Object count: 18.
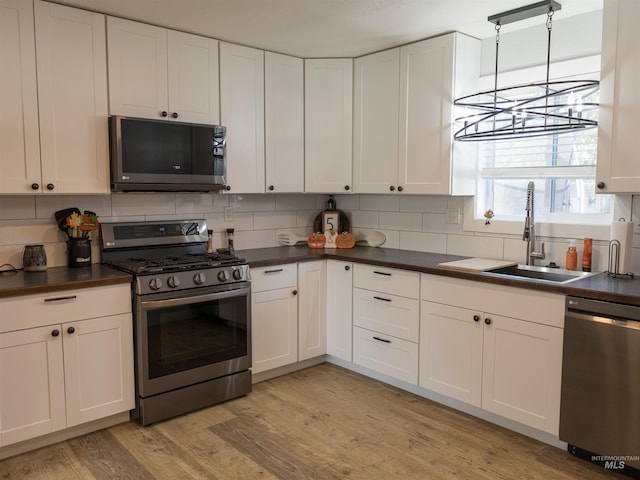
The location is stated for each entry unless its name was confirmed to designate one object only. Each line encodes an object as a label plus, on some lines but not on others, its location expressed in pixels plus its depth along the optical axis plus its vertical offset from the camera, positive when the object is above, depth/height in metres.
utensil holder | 3.01 -0.28
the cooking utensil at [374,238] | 4.04 -0.26
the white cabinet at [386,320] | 3.21 -0.76
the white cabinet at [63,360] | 2.45 -0.80
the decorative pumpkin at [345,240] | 3.98 -0.28
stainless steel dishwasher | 2.25 -0.81
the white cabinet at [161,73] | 2.97 +0.80
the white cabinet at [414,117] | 3.29 +0.60
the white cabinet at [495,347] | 2.55 -0.77
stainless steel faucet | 3.06 -0.16
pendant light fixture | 2.59 +0.60
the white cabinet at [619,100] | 2.43 +0.51
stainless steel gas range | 2.83 -0.68
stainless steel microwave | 2.94 +0.29
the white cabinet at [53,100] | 2.63 +0.56
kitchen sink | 2.87 -0.39
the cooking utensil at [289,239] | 4.10 -0.28
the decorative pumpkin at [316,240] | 3.94 -0.27
